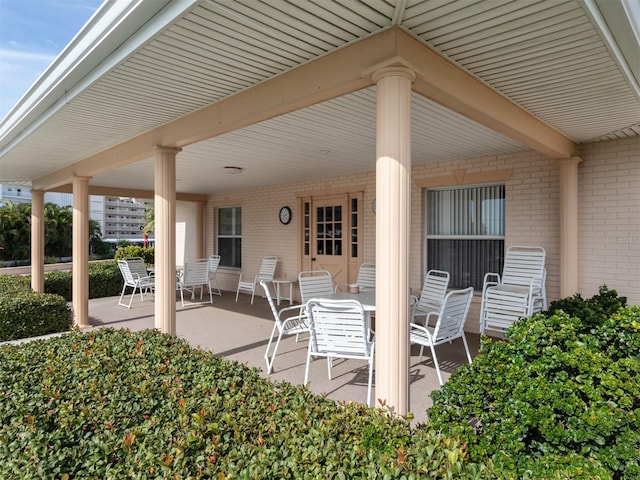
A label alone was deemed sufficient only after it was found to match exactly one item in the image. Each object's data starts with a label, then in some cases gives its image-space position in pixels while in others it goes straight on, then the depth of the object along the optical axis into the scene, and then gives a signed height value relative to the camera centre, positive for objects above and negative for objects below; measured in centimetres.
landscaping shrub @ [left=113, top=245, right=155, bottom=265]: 1245 -49
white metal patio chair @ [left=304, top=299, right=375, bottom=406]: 303 -74
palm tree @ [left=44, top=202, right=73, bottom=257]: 1617 +28
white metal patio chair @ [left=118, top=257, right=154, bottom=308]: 755 -71
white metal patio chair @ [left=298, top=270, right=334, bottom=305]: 469 -62
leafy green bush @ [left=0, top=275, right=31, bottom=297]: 615 -81
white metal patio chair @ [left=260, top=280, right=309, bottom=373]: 380 -90
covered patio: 208 +108
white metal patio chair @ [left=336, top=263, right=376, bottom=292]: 582 -61
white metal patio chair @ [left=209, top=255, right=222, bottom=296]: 853 -62
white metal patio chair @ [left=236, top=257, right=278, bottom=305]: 820 -69
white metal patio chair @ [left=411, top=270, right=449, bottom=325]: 450 -71
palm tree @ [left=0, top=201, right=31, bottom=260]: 1497 +27
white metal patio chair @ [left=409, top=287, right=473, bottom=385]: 334 -77
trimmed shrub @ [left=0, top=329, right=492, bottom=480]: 129 -74
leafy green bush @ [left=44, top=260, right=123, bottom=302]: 836 -96
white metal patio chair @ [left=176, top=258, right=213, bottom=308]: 745 -72
